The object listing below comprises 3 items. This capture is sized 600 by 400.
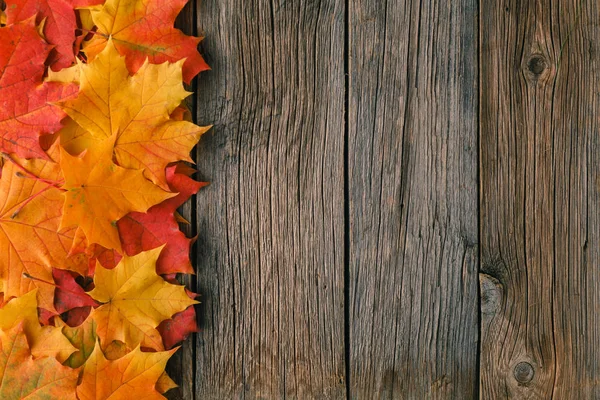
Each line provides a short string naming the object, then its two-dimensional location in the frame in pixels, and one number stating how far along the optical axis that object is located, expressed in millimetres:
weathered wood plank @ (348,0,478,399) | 972
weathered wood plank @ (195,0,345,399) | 975
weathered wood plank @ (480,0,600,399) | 971
